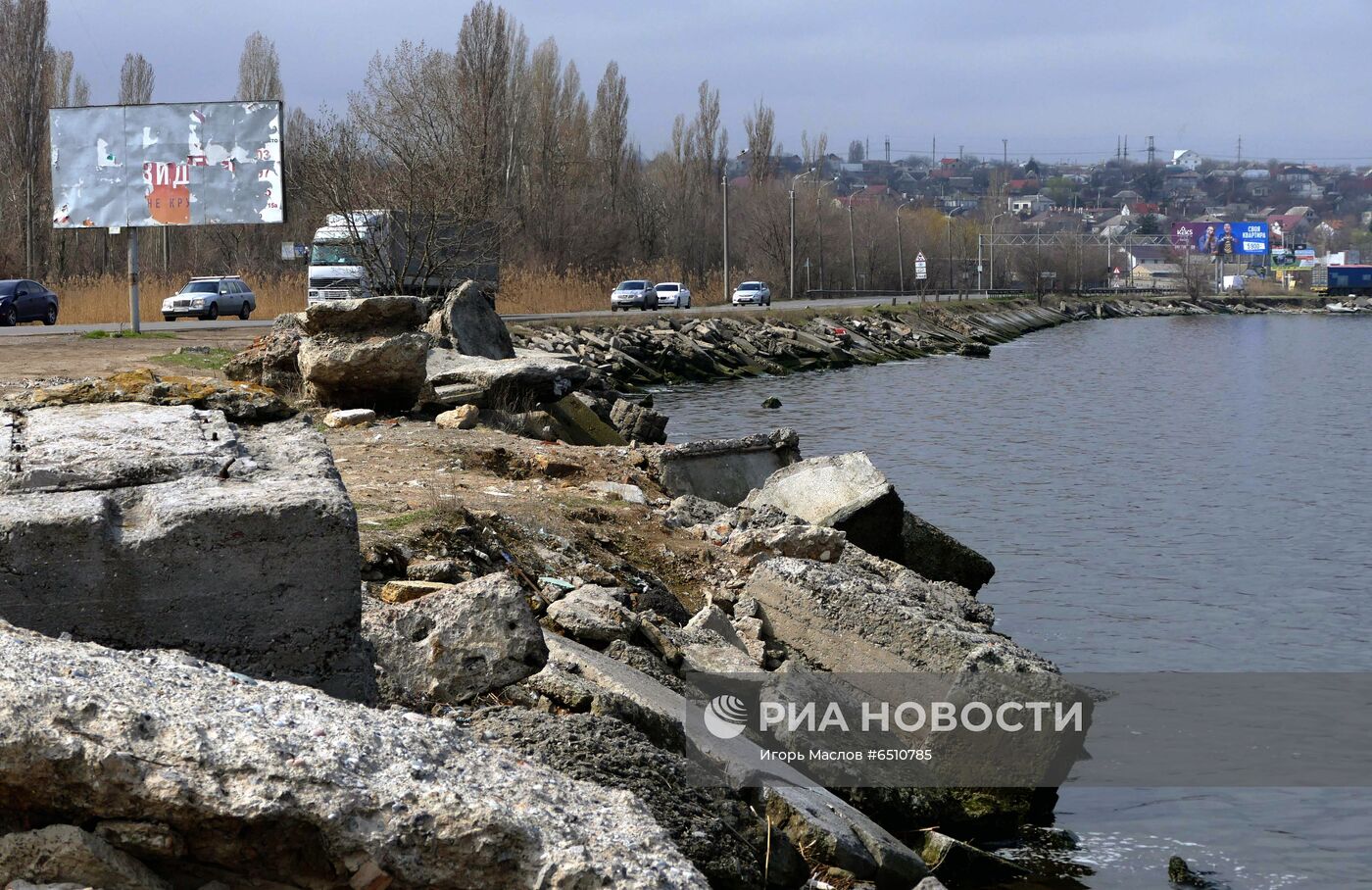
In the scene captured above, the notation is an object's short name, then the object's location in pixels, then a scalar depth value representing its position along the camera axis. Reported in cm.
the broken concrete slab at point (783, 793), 525
